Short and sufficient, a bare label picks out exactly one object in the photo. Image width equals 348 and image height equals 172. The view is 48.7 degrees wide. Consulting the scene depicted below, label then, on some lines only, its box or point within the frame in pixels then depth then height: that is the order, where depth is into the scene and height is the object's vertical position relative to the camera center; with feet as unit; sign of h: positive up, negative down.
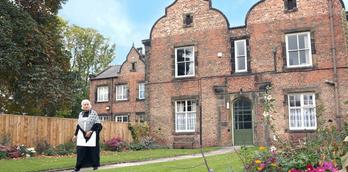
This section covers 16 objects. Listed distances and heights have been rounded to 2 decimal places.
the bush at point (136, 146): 80.38 -7.55
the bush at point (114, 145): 77.00 -6.87
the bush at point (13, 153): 56.18 -6.13
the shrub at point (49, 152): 62.90 -6.76
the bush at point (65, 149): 64.85 -6.59
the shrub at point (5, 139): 59.01 -4.36
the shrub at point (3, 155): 54.47 -6.21
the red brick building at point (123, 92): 132.87 +6.66
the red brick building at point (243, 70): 72.18 +8.23
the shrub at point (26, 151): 58.59 -6.12
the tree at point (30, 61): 51.29 +7.14
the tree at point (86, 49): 192.24 +31.75
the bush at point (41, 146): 64.38 -5.96
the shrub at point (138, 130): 86.79 -4.38
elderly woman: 31.37 -2.12
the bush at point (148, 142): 83.66 -6.86
